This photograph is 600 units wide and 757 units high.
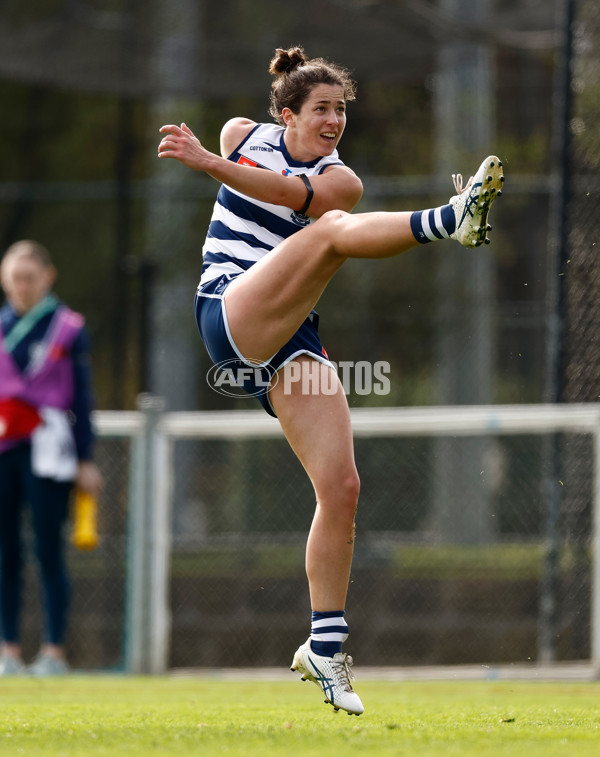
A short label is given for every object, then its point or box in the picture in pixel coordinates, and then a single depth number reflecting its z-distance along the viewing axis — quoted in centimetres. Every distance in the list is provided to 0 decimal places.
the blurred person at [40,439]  1489
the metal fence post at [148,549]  1630
